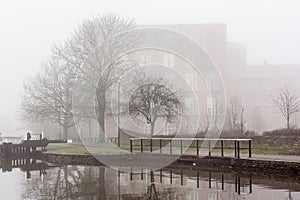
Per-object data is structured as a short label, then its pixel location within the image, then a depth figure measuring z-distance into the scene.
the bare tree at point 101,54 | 36.94
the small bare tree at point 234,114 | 42.69
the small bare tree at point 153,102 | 35.72
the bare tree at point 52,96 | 40.25
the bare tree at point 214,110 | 41.64
